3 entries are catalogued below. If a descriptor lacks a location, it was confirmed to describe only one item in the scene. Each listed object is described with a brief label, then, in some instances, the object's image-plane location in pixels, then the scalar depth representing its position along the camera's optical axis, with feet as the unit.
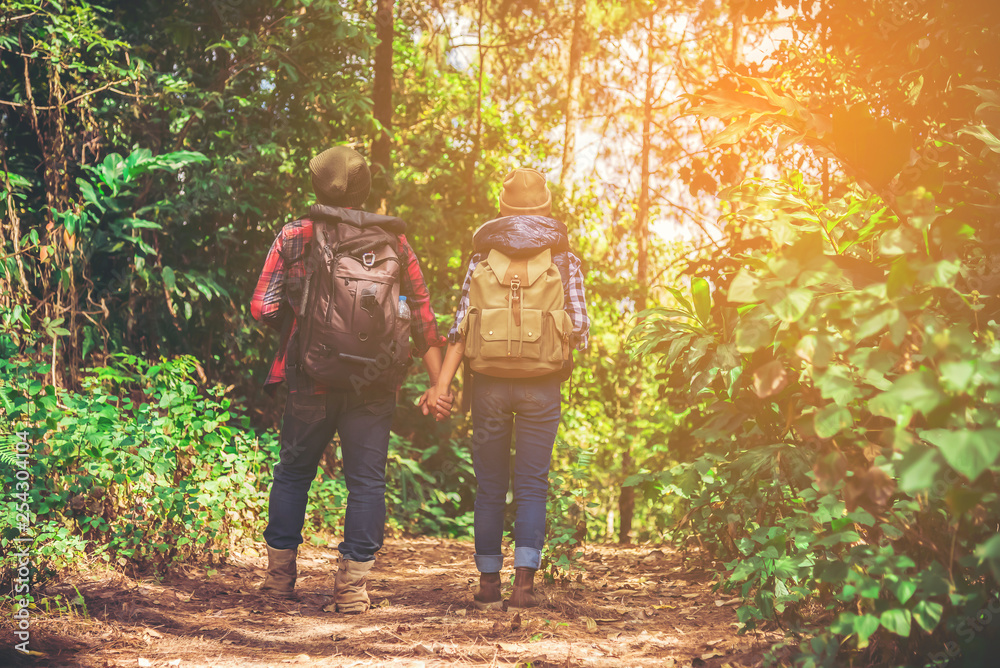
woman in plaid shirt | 11.06
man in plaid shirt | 11.16
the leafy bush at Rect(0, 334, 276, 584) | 11.08
